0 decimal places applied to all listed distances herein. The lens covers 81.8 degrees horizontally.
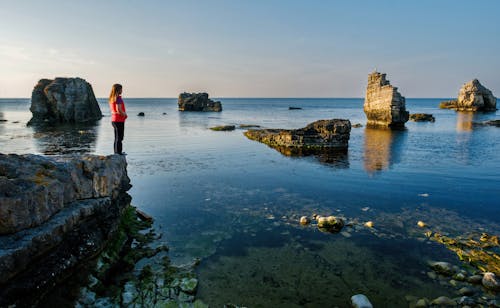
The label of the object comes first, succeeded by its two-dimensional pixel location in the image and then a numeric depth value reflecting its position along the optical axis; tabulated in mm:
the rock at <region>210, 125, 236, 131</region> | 41375
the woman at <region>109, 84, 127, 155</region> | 11609
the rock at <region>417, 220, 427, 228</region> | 9795
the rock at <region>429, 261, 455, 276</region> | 7059
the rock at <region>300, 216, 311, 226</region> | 10023
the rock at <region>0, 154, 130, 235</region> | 5203
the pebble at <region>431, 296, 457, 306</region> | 5895
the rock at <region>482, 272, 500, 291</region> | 6389
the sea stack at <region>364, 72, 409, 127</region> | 46938
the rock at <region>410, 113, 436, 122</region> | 62388
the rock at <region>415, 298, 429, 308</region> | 5895
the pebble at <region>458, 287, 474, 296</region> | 6226
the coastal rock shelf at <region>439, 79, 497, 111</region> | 88312
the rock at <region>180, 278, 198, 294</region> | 6379
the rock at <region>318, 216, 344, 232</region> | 9609
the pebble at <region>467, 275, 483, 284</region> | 6645
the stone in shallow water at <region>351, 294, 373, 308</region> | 5809
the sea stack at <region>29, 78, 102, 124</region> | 51781
